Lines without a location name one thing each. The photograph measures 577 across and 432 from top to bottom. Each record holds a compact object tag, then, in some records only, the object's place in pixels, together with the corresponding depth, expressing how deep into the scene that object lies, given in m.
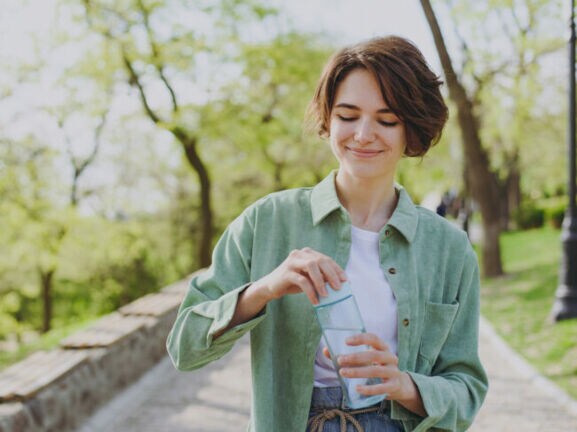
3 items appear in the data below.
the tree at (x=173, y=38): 15.57
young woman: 1.64
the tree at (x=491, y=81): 11.92
